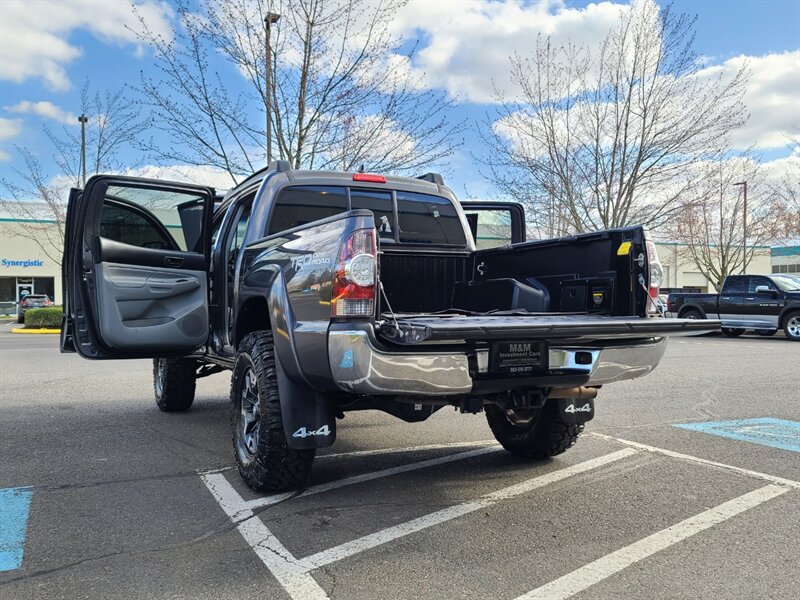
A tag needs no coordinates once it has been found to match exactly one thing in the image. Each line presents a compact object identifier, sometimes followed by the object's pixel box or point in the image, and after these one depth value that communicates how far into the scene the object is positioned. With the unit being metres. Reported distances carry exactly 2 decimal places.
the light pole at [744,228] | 27.99
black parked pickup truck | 17.91
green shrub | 25.64
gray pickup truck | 3.45
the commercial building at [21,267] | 41.25
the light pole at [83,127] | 22.66
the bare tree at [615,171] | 18.84
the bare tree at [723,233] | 29.20
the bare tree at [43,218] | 25.91
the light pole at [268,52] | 13.56
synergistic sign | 42.06
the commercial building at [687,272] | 51.66
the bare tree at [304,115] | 14.09
